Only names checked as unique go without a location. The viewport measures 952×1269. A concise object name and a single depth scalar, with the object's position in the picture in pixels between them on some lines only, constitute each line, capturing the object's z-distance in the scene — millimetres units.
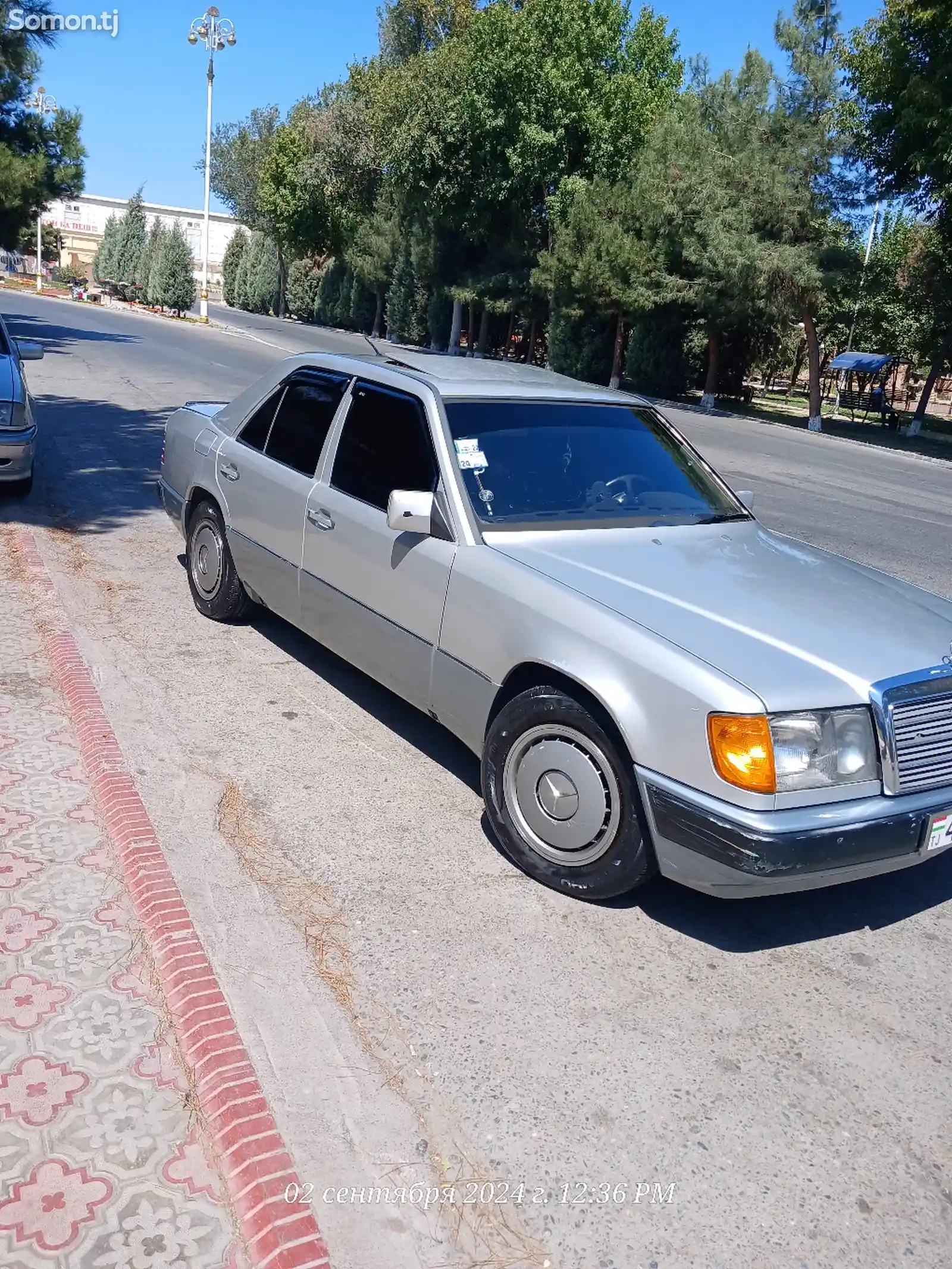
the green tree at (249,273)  81625
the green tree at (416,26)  57875
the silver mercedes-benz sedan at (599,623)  3295
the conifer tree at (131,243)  71062
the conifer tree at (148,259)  59603
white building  119125
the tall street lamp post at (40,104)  38188
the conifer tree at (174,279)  53750
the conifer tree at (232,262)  87062
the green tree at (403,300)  54125
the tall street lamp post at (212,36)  43594
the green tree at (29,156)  34062
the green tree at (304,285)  74625
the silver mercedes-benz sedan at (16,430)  8539
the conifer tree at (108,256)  74125
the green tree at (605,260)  31562
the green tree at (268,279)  78500
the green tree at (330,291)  68000
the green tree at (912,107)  25141
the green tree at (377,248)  54812
